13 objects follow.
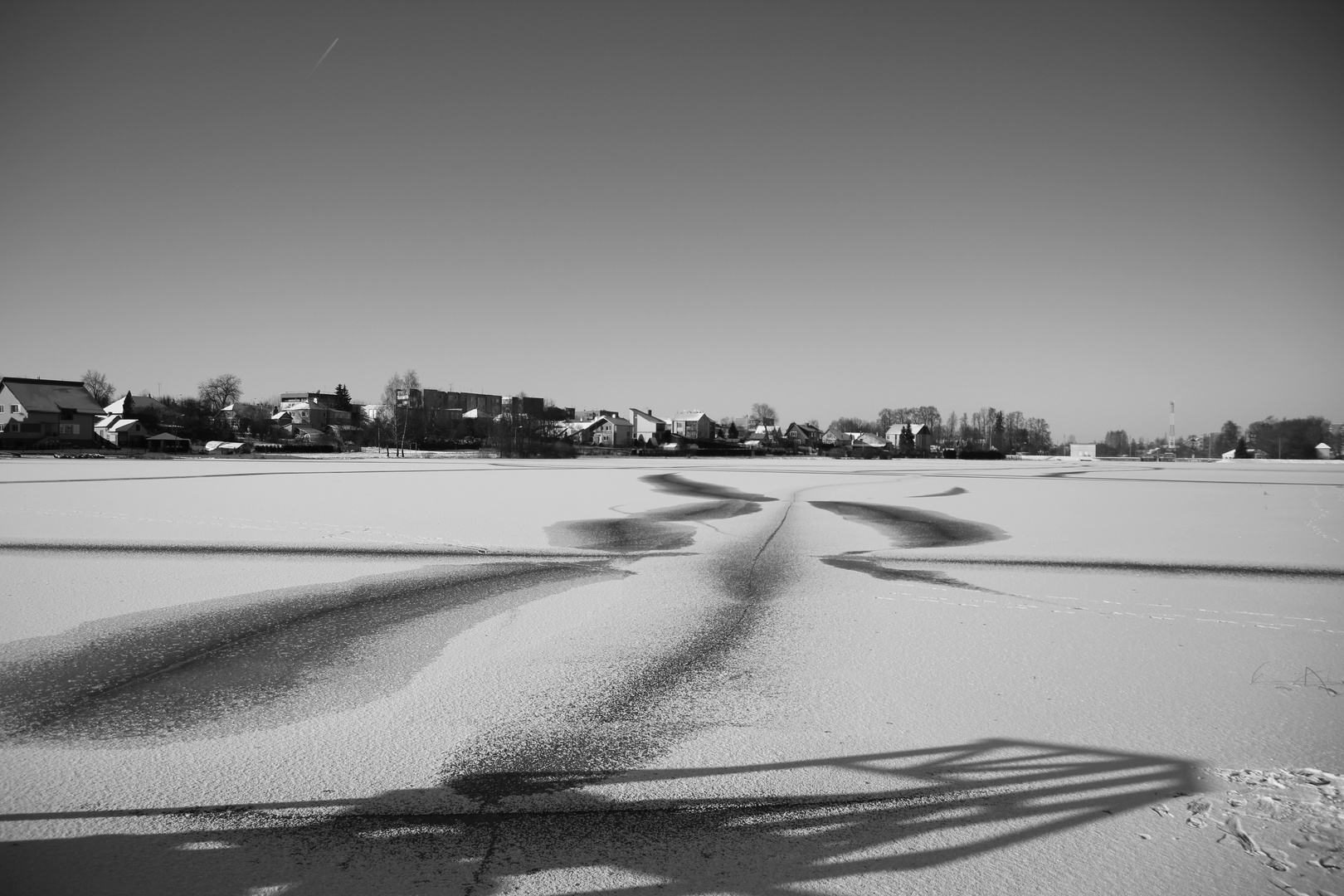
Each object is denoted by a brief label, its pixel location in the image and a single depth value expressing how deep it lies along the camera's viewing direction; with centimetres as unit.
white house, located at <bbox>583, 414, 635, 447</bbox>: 12150
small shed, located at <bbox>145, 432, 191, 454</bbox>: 7688
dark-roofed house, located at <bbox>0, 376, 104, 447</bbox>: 8075
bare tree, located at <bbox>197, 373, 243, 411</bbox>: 13075
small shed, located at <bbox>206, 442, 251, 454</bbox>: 7875
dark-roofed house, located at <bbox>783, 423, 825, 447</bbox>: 15241
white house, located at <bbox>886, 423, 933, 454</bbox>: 15175
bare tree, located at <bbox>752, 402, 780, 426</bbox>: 17439
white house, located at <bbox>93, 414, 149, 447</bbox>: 8262
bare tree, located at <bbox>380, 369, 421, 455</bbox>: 9256
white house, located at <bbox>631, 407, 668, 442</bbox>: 13450
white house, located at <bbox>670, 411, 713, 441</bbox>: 15250
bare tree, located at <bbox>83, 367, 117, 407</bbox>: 13000
